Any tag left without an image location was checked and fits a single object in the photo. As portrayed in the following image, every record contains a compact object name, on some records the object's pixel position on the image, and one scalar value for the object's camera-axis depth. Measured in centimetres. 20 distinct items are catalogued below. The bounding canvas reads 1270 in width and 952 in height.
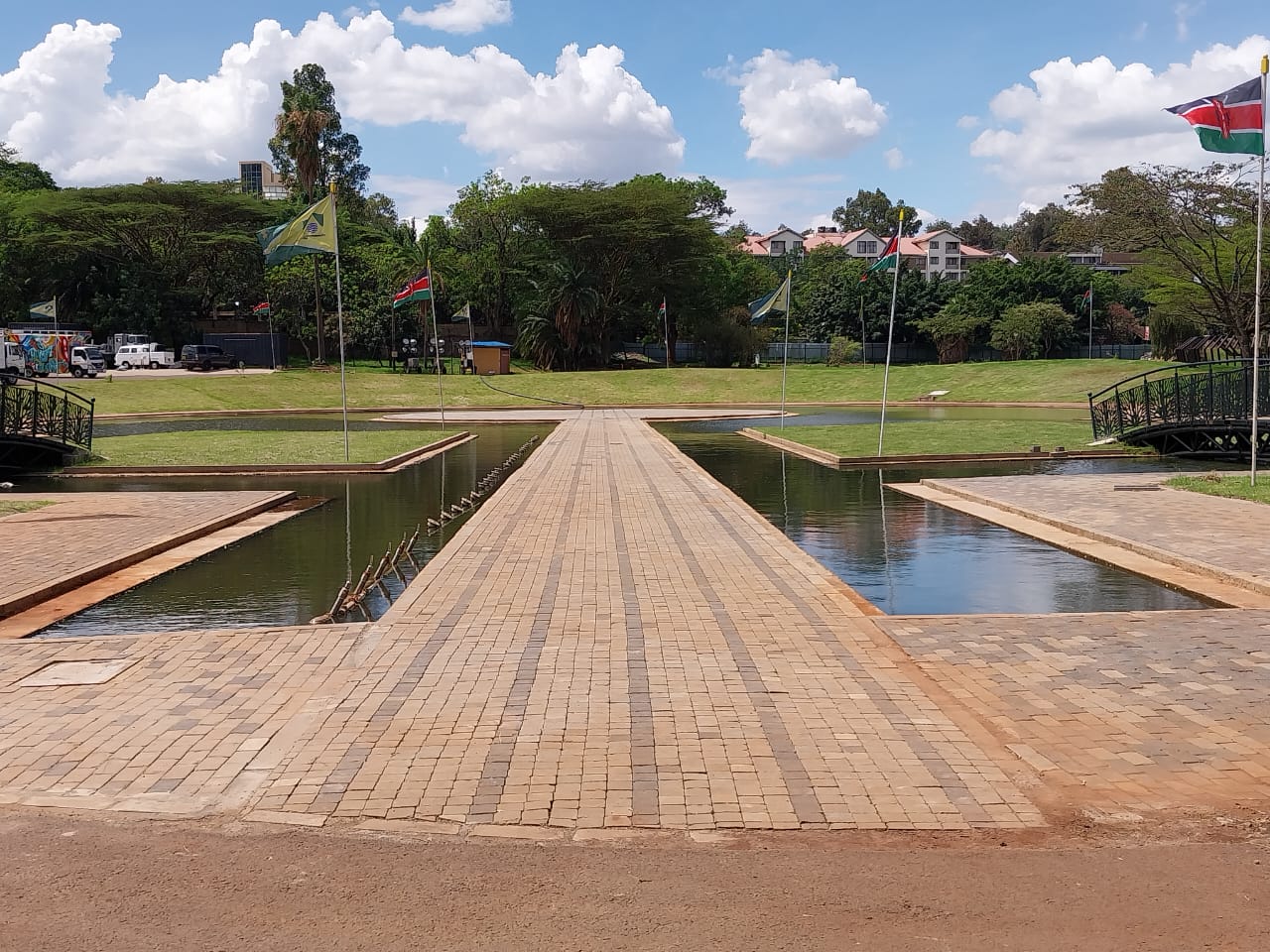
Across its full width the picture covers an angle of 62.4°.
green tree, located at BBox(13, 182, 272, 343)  6412
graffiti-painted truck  4891
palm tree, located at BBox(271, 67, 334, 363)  5556
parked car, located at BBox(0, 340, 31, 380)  4284
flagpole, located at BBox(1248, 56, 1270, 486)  1505
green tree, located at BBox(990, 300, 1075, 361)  7288
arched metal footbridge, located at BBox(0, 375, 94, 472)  2067
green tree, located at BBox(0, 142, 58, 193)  7669
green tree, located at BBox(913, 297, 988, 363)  7650
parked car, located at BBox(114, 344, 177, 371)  5853
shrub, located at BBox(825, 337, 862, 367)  7675
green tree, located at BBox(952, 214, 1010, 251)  14675
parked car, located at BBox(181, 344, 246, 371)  5906
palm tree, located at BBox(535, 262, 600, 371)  6862
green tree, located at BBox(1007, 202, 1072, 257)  13400
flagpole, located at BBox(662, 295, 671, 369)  7143
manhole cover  683
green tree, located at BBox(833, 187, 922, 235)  14425
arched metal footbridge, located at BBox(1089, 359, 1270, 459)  2181
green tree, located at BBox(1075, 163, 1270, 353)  4544
